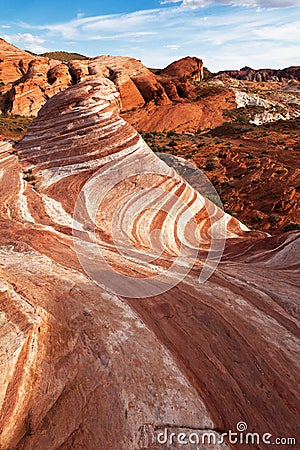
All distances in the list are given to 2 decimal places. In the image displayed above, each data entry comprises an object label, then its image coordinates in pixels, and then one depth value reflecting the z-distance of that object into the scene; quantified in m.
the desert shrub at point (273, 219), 17.71
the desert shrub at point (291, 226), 16.58
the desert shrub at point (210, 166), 26.68
